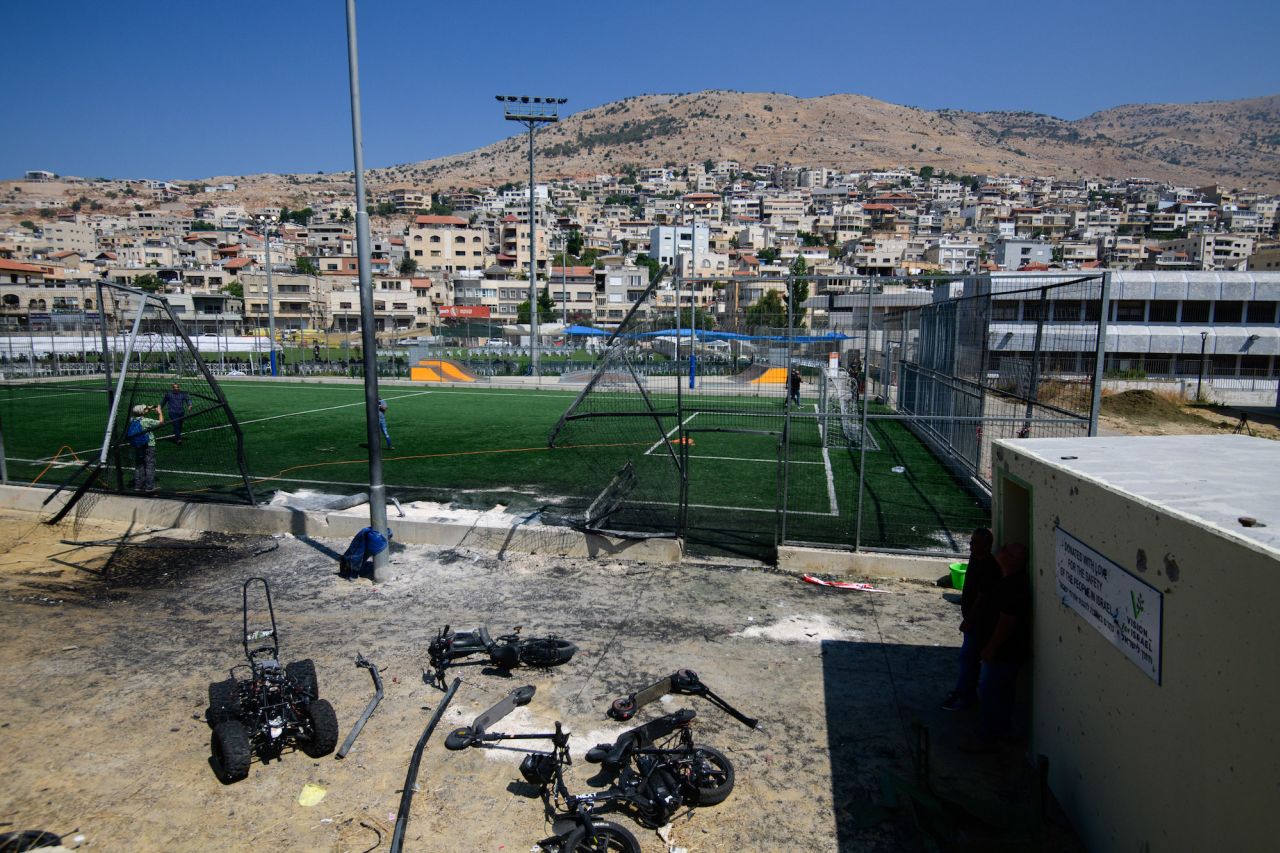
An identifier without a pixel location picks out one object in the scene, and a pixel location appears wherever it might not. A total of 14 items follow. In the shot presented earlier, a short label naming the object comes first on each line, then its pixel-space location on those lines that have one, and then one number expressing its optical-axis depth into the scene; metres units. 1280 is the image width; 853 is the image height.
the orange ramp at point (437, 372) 40.41
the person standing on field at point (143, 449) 13.28
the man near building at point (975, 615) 5.93
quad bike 5.48
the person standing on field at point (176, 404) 14.45
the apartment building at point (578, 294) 105.44
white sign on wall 3.86
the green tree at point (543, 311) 96.75
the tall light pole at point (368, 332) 9.40
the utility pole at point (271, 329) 41.28
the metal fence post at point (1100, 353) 8.93
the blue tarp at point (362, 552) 9.63
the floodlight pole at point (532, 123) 39.28
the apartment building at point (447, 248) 140.50
